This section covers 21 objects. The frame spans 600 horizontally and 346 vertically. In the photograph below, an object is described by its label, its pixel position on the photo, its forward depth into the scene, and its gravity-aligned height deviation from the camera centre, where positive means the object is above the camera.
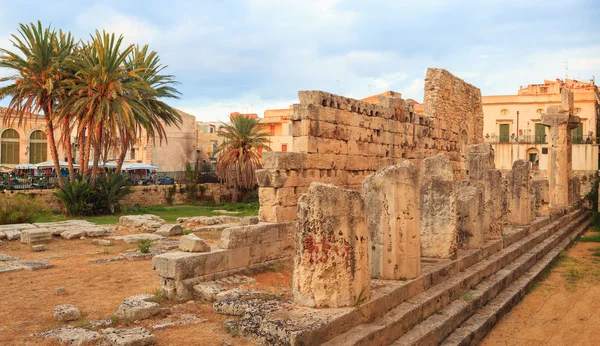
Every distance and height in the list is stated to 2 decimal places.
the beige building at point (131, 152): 38.44 +2.01
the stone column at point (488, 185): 9.90 -0.28
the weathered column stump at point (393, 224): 6.06 -0.65
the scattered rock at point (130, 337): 5.03 -1.73
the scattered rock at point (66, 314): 6.19 -1.78
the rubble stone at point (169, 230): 14.98 -1.78
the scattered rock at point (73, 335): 5.29 -1.81
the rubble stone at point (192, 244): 7.90 -1.16
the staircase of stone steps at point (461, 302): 5.01 -1.73
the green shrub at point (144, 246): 11.27 -1.71
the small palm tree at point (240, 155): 29.30 +1.03
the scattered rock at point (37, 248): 12.01 -1.84
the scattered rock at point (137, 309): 6.07 -1.72
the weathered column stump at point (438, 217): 7.64 -0.73
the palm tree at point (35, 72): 20.70 +4.30
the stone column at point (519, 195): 12.38 -0.63
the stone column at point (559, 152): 18.69 +0.71
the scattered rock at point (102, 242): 13.09 -1.86
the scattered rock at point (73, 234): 14.09 -1.76
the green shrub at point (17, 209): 15.98 -1.20
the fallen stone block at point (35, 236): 13.02 -1.70
